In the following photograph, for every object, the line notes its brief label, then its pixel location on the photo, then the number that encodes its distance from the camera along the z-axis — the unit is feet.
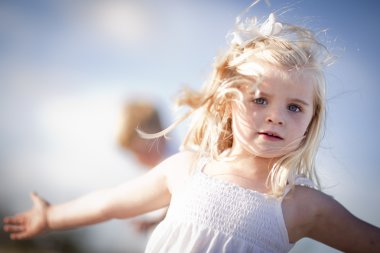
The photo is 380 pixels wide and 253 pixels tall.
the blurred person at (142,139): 8.47
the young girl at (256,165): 5.02
